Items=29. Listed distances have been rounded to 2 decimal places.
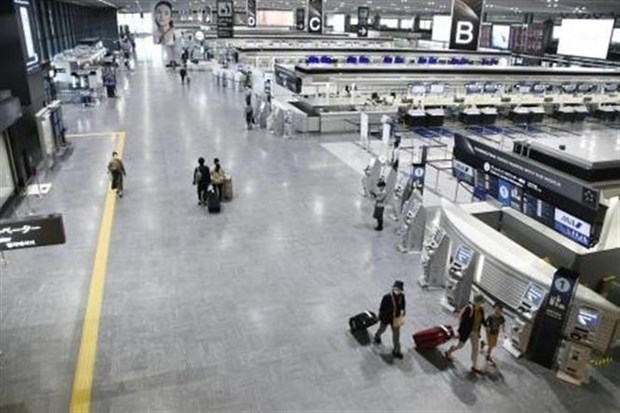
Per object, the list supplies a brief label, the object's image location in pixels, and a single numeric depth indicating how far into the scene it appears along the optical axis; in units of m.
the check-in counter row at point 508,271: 6.73
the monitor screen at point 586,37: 19.61
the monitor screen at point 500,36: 35.28
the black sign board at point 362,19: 31.42
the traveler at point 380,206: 11.17
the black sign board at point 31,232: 6.07
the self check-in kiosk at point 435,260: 8.86
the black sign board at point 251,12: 26.37
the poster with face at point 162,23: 20.61
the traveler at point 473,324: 6.77
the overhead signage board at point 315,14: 21.11
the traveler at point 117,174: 12.65
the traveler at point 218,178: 12.17
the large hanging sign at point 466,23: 12.10
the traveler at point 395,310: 6.94
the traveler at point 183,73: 32.38
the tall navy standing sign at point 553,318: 6.63
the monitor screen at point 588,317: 6.62
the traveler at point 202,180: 12.26
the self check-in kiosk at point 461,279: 8.15
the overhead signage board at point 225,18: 23.53
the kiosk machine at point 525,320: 7.17
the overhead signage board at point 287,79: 19.67
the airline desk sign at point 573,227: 7.24
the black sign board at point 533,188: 7.18
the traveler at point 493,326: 6.81
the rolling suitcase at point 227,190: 12.73
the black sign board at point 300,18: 30.95
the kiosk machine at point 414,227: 10.07
